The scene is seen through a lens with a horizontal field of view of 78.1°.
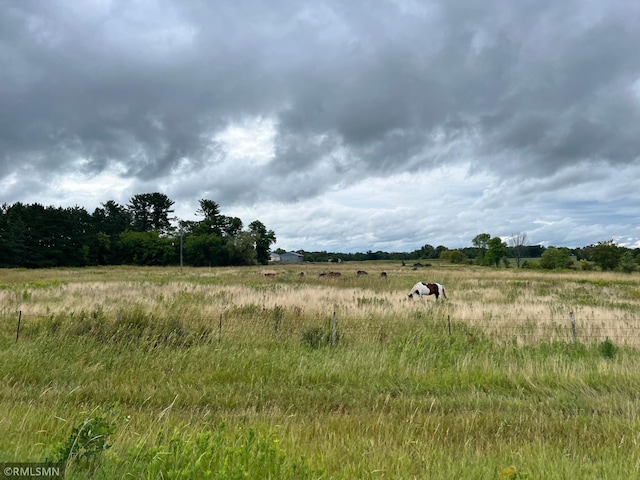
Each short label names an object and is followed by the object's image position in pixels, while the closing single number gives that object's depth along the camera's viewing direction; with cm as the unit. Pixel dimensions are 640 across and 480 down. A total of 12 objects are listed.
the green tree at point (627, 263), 5638
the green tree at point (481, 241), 12400
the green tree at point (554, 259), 7775
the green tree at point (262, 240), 10941
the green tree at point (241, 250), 9362
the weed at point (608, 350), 862
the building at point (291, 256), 16566
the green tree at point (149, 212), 12262
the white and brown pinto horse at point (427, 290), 2212
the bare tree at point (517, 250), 10456
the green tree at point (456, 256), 11474
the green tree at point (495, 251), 9825
